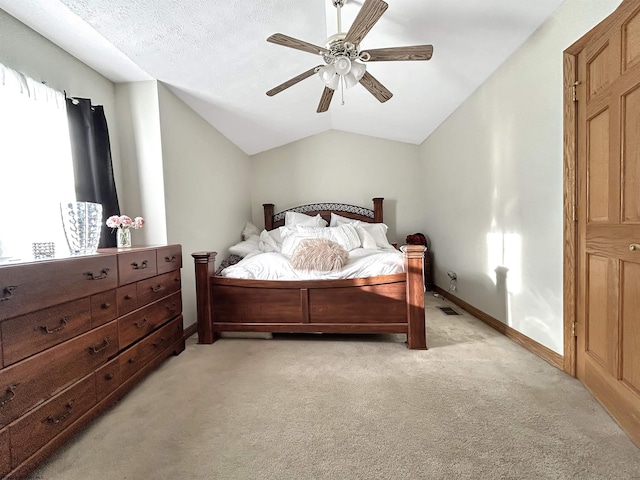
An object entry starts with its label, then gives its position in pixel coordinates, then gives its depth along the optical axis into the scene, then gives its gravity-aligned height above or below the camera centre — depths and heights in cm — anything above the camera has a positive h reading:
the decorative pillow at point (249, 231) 423 -1
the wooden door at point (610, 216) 134 +1
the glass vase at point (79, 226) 166 +6
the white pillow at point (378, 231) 389 -8
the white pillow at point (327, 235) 340 -9
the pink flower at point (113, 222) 206 +9
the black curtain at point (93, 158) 213 +57
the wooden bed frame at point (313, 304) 238 -65
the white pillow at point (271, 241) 379 -15
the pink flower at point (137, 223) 213 +8
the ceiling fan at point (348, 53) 179 +111
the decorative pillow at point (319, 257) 261 -26
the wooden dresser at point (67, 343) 113 -51
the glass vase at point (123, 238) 212 -2
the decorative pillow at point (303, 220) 418 +12
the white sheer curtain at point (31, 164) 170 +47
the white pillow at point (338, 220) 428 +10
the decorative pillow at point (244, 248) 365 -21
